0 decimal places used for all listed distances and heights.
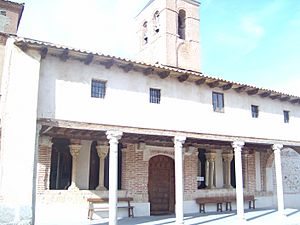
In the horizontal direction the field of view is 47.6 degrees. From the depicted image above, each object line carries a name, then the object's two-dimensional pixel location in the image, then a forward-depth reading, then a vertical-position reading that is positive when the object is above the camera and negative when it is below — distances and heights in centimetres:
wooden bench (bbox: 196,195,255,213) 1538 -158
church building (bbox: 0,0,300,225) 935 +116
